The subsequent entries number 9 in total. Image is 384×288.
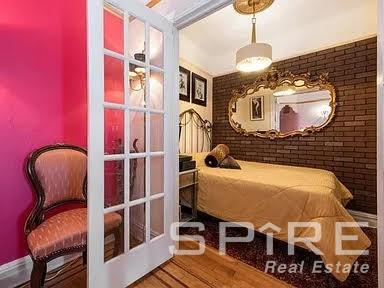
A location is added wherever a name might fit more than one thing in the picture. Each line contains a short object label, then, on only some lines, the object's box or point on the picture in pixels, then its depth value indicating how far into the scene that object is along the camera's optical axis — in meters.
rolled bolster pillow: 2.86
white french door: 1.20
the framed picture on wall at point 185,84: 3.28
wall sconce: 1.47
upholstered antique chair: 1.19
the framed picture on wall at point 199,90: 3.64
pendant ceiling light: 2.23
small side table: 2.44
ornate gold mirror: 2.95
